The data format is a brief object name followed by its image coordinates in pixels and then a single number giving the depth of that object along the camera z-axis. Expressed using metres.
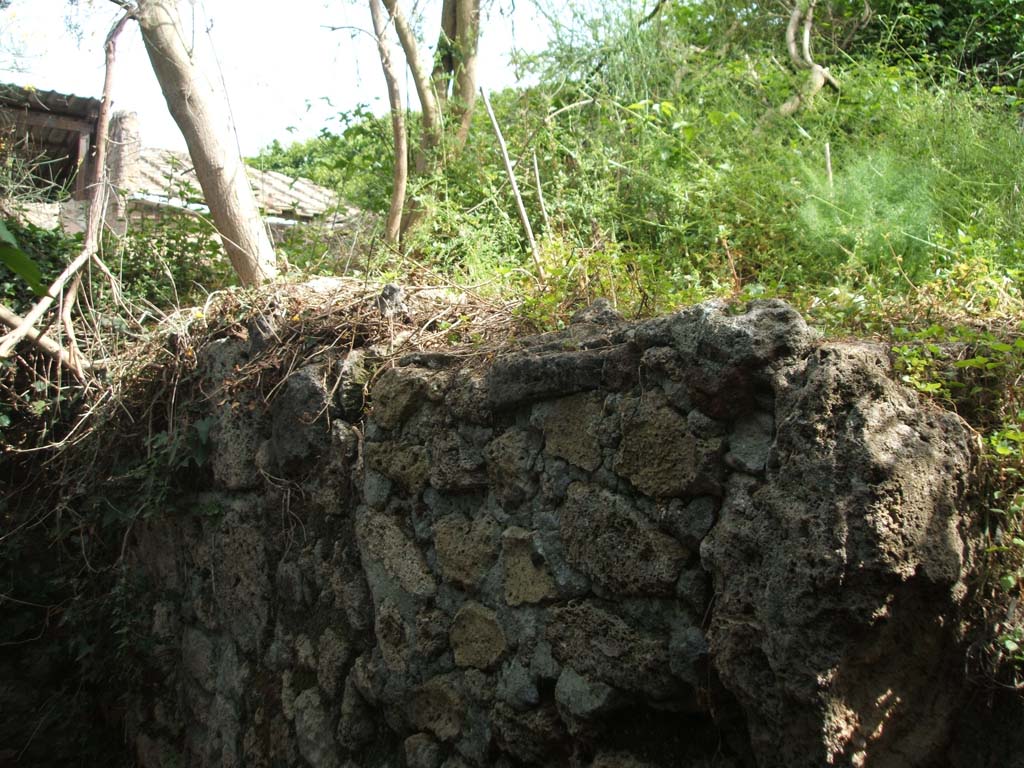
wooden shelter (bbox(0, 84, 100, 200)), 7.04
